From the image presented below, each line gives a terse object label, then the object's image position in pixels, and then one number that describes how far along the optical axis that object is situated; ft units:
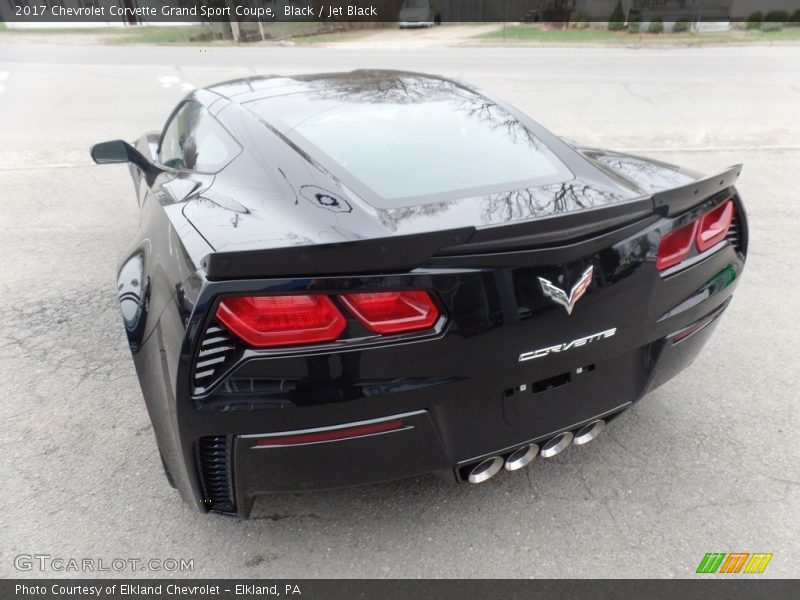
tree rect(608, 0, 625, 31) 83.30
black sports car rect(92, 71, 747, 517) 5.52
